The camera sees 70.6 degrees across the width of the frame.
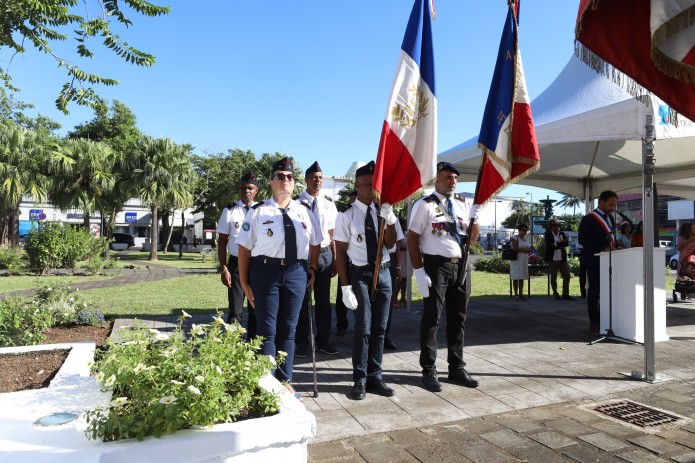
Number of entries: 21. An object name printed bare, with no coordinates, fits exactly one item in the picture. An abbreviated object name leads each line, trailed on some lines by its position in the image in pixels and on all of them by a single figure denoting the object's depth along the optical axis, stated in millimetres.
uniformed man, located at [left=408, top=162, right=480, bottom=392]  4641
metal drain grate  3756
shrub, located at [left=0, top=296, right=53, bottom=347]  5305
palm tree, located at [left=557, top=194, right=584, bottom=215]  76250
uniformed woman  3938
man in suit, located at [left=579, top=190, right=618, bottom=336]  7336
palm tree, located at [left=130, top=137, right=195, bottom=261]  26969
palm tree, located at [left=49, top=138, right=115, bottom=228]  25094
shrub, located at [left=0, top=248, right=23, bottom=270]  18047
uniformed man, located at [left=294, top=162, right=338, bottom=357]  6004
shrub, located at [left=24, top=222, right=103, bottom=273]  17438
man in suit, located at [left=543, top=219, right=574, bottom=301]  11188
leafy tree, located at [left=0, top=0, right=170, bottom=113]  4461
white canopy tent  5633
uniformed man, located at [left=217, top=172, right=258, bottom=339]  6176
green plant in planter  2254
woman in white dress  11156
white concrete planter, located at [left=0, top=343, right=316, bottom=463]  2117
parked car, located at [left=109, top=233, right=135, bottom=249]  48759
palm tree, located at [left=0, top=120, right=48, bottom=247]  23484
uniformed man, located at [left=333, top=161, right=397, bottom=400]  4410
